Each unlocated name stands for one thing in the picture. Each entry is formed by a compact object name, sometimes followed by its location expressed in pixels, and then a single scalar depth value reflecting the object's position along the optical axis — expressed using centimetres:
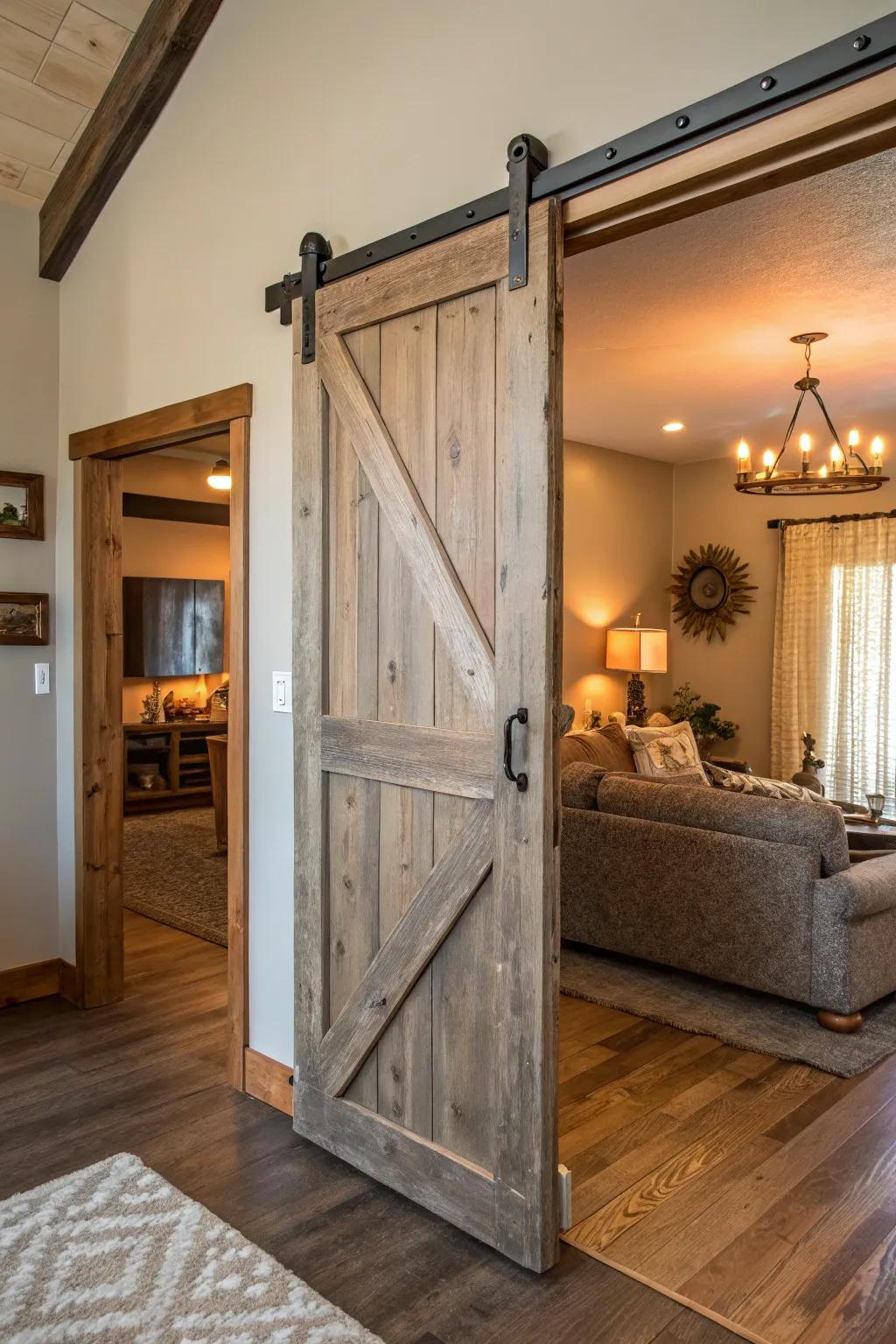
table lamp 683
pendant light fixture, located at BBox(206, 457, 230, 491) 698
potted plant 734
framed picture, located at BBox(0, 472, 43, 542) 358
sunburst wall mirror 734
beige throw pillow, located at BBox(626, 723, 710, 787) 545
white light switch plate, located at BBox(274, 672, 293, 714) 274
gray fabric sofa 335
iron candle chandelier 454
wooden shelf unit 761
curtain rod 664
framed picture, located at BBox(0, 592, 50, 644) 357
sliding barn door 202
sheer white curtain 654
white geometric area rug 185
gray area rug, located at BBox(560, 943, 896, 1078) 320
